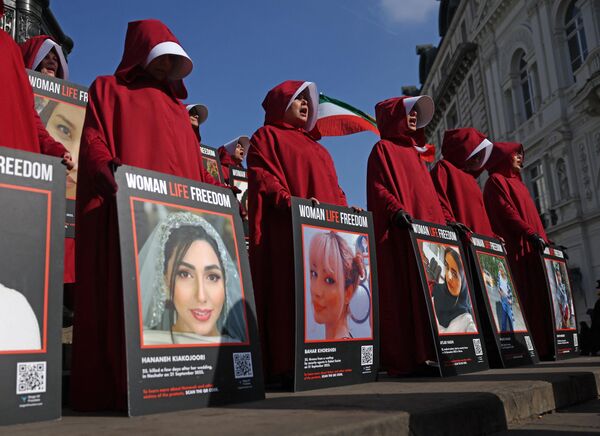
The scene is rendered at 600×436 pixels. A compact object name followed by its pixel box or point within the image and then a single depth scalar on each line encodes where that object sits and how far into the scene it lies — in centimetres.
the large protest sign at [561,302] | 661
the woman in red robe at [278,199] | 423
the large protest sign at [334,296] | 384
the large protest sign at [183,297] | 280
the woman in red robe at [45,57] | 540
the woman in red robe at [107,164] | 312
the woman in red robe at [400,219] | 501
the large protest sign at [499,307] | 550
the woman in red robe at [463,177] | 659
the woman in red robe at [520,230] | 686
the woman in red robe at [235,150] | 949
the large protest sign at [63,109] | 489
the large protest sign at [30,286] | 248
